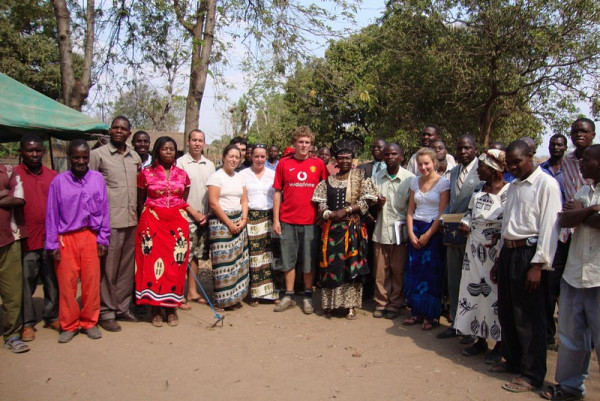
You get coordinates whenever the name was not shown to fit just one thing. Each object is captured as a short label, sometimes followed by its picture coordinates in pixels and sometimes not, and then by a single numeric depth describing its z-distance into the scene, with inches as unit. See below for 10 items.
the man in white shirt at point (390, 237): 212.5
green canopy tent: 249.0
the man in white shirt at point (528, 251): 139.7
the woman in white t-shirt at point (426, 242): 196.4
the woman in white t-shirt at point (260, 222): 232.2
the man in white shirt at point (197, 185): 228.7
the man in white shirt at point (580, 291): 130.4
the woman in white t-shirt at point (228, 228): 220.4
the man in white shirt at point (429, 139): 239.9
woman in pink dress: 201.0
